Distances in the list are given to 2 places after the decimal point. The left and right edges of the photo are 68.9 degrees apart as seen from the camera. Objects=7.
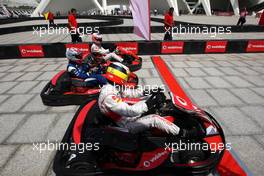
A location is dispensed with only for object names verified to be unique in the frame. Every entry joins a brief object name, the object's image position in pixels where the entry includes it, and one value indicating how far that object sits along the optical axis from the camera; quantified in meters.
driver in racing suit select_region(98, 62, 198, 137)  2.92
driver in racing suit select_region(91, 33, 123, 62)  6.70
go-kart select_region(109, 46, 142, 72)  7.41
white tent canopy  42.79
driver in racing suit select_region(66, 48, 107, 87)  5.12
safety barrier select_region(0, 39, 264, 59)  9.54
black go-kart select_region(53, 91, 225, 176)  2.77
